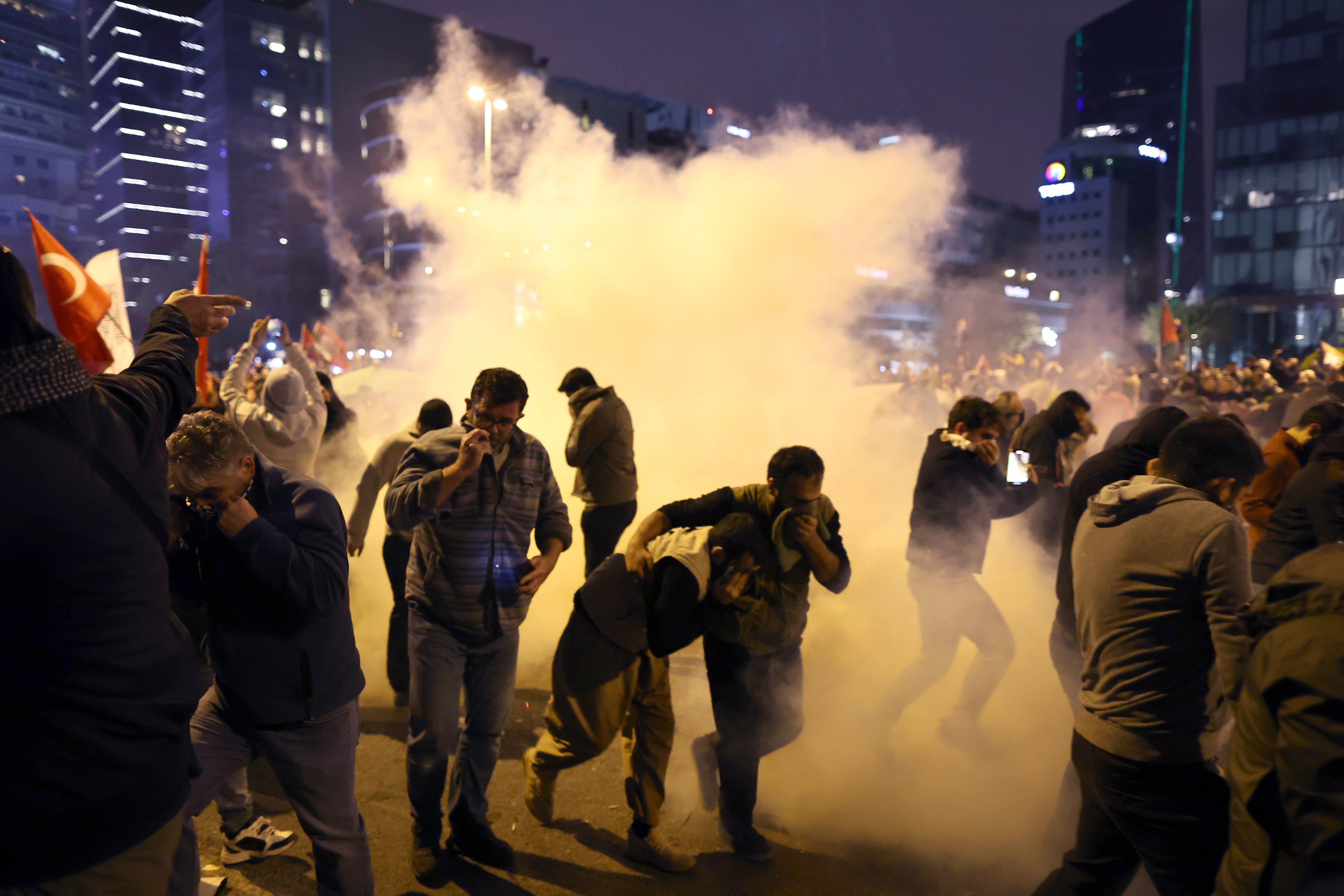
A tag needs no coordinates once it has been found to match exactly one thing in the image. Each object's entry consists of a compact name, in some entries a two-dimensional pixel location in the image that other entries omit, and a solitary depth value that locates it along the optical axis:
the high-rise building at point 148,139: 69.50
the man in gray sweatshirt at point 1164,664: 2.12
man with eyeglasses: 3.04
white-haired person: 2.09
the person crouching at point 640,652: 3.08
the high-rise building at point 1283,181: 45.56
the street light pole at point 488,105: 14.02
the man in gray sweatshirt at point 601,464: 5.35
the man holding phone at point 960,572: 4.08
